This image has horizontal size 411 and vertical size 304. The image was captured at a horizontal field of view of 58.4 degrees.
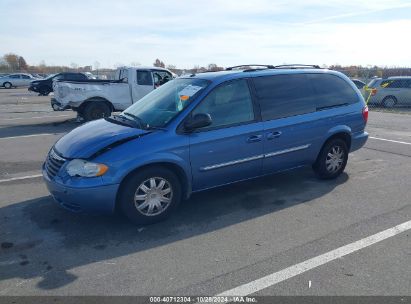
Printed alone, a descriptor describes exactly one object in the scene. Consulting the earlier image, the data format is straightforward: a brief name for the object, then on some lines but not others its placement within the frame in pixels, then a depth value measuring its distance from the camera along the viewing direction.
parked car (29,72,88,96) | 27.97
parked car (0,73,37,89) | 39.59
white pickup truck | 12.05
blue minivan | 4.11
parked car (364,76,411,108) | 18.14
